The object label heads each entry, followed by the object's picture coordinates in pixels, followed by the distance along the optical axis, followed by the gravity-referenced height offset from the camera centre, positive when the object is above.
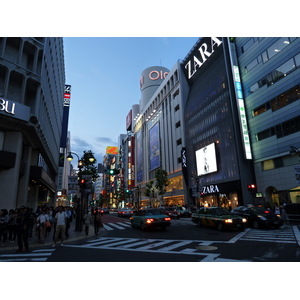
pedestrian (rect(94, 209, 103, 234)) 16.11 -0.85
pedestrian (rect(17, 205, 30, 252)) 10.58 -0.78
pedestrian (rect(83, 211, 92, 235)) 15.04 -0.81
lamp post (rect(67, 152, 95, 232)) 17.90 -0.45
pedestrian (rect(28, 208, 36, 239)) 11.72 -0.62
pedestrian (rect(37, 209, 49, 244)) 12.71 -0.81
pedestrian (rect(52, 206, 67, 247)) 11.77 -0.70
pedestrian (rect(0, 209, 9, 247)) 12.21 -0.65
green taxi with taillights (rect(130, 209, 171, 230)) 16.31 -0.89
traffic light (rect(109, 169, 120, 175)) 20.04 +3.18
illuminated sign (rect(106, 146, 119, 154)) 178.75 +44.43
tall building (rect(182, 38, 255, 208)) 36.84 +13.75
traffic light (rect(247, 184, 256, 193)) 27.39 +1.89
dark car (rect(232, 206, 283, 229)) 15.97 -0.99
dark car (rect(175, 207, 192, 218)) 32.20 -1.00
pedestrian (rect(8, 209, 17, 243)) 12.96 -0.69
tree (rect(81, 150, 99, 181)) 34.00 +6.35
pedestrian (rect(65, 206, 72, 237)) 15.27 -1.02
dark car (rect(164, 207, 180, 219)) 30.19 -0.88
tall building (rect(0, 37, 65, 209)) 20.59 +9.26
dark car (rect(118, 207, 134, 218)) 38.59 -0.84
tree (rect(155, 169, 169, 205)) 55.19 +6.36
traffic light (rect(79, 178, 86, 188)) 18.08 +2.06
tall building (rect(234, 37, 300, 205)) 29.64 +13.08
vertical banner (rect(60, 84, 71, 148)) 62.44 +23.24
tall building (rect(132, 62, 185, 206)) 57.97 +22.22
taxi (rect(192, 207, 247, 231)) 15.20 -0.97
